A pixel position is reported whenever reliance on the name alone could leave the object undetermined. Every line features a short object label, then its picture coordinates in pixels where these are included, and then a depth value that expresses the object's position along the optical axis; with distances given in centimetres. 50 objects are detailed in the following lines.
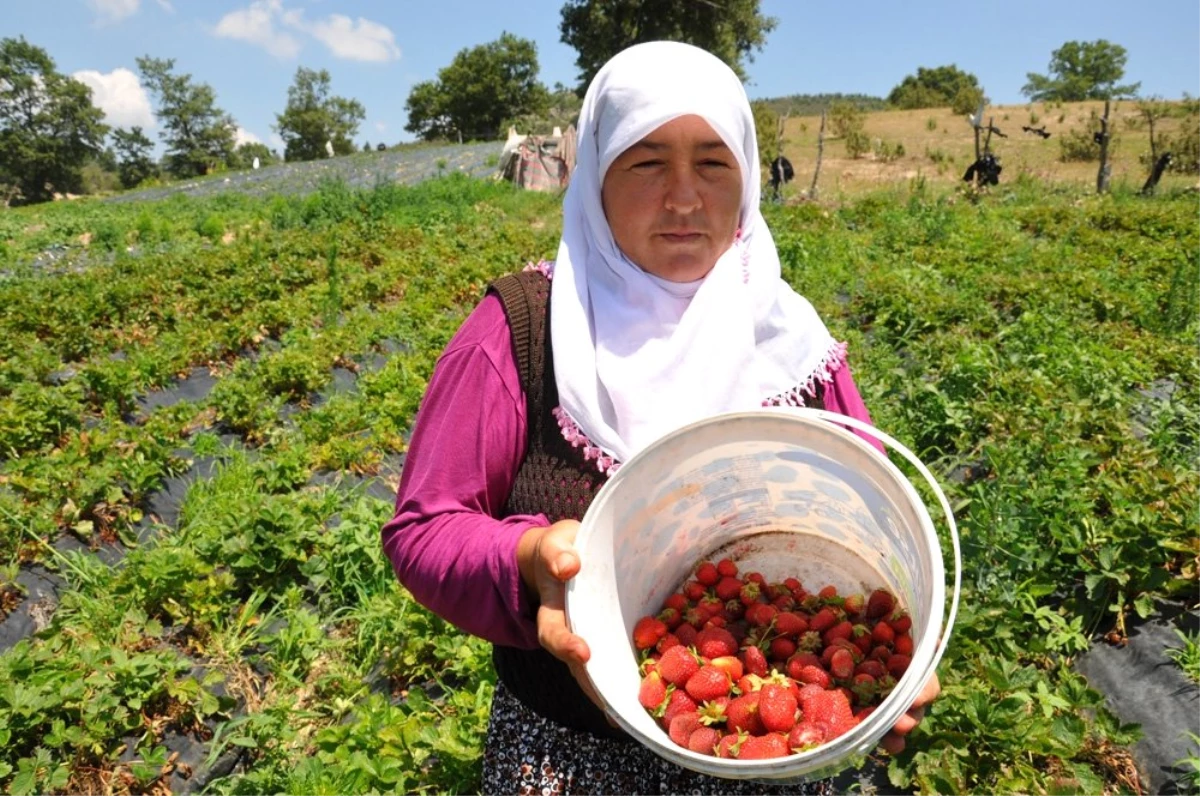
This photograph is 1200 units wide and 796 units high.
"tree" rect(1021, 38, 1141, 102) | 6012
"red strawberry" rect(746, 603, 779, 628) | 128
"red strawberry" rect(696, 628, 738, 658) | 124
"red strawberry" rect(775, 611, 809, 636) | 127
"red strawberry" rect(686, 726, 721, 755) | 107
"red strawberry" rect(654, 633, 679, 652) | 123
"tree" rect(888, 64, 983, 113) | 4947
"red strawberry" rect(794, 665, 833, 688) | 118
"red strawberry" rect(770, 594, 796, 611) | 135
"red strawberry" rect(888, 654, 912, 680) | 114
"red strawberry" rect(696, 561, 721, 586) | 139
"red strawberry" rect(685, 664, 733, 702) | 115
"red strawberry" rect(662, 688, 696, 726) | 114
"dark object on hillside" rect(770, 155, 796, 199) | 1321
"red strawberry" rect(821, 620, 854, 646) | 126
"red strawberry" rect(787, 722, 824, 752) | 105
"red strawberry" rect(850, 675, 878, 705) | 113
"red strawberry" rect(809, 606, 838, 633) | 129
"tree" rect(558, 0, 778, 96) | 3002
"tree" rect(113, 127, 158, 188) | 6588
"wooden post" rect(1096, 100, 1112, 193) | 1283
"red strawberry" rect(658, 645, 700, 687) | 117
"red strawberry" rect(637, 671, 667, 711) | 115
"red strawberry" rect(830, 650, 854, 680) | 119
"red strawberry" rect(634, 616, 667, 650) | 125
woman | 121
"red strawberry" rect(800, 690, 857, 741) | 108
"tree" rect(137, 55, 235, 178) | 6412
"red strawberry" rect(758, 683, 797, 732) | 109
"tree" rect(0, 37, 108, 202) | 5397
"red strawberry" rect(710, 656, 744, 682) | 120
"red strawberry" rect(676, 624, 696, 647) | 127
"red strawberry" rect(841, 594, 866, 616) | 134
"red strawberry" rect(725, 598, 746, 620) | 133
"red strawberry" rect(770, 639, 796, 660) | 127
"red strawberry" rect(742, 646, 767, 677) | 123
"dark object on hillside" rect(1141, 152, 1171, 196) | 1267
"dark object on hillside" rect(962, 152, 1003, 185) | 1312
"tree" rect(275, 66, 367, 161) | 7094
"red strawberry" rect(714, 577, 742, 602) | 136
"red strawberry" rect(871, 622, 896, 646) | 123
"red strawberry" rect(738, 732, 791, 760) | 104
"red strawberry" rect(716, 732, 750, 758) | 106
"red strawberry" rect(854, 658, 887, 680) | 116
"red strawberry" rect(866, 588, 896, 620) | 130
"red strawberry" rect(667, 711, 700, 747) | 110
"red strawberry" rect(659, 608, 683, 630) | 131
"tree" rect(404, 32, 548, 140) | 5438
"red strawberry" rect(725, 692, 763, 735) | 112
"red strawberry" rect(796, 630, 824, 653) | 125
